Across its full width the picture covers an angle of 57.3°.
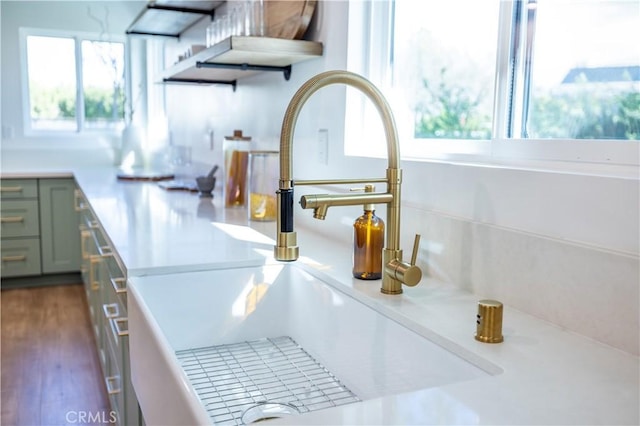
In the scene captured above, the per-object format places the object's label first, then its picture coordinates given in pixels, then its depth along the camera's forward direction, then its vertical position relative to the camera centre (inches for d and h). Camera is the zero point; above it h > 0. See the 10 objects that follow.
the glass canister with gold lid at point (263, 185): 84.4 -6.5
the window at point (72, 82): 196.9 +18.6
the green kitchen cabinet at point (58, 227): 174.1 -27.2
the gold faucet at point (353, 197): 44.2 -4.2
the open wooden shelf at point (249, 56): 73.2 +11.3
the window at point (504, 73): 42.3 +6.4
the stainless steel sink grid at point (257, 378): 41.3 -18.9
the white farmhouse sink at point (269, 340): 38.2 -16.0
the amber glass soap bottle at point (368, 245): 52.6 -9.3
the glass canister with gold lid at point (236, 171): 100.1 -5.3
